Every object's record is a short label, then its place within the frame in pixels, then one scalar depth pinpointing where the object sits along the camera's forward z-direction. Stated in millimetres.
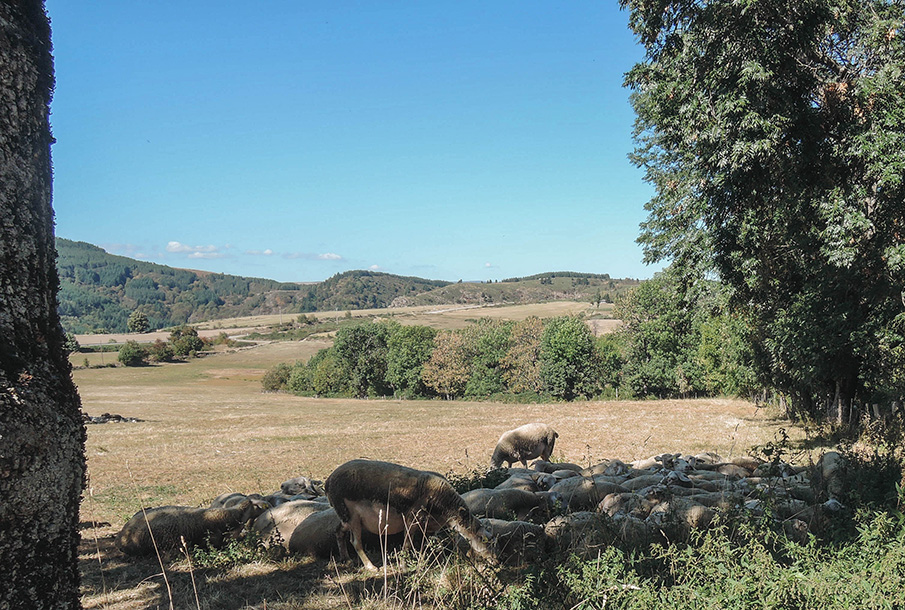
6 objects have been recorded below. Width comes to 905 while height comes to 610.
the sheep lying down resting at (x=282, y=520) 7707
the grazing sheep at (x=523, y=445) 16344
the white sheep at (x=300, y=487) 10734
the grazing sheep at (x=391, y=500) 6703
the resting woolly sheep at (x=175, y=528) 7816
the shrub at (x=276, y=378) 89500
